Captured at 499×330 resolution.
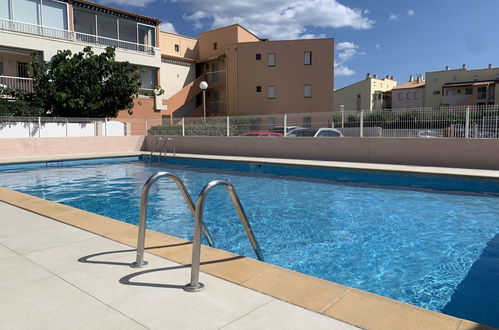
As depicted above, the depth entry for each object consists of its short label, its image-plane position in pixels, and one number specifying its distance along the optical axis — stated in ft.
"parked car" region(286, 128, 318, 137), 49.52
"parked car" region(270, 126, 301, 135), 51.28
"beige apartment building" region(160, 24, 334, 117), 98.12
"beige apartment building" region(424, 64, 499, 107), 157.21
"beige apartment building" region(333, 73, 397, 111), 190.08
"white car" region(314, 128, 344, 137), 47.34
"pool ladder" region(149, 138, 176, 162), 66.73
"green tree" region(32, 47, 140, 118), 63.77
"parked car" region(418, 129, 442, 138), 40.24
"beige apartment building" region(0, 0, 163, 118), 72.38
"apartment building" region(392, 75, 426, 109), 188.61
